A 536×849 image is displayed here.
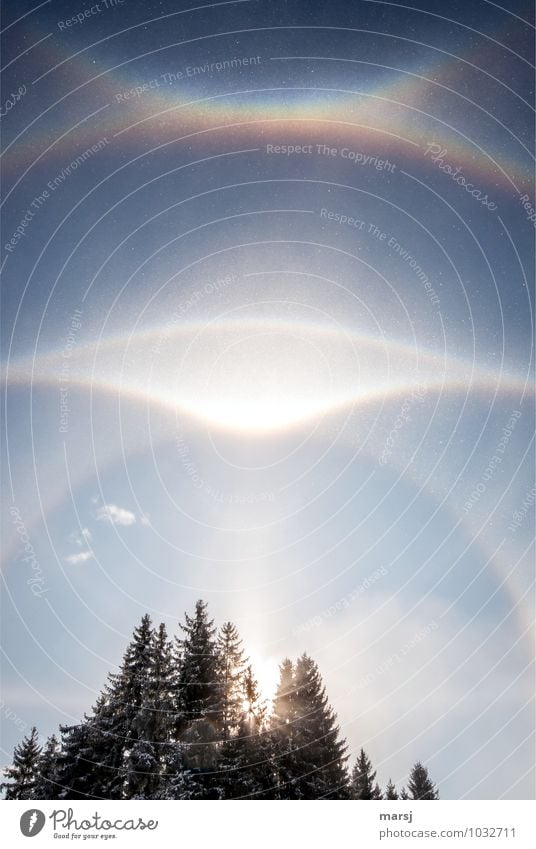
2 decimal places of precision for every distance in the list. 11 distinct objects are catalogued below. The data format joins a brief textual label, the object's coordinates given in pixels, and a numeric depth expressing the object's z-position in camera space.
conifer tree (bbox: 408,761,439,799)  62.64
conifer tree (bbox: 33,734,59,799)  29.05
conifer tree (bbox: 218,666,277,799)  27.72
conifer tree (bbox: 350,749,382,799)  44.36
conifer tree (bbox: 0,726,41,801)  47.69
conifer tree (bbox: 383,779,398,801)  58.08
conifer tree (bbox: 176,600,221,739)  29.02
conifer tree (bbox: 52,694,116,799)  27.67
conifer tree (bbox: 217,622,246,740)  29.62
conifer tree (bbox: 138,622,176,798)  26.11
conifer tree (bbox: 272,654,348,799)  32.17
